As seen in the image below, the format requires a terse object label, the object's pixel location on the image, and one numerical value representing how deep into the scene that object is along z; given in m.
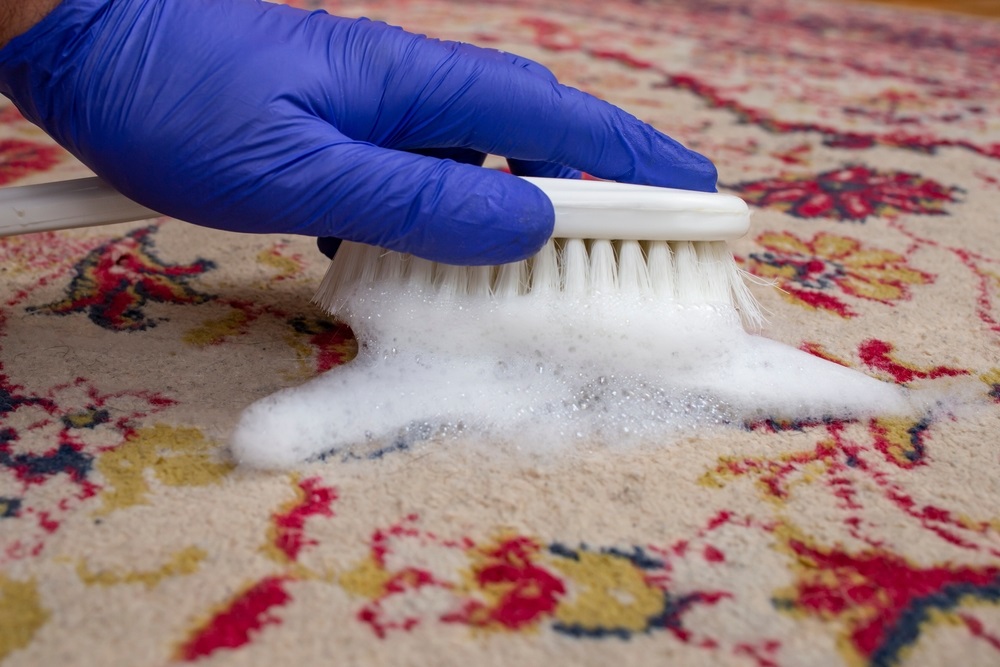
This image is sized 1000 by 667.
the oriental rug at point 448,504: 0.29
